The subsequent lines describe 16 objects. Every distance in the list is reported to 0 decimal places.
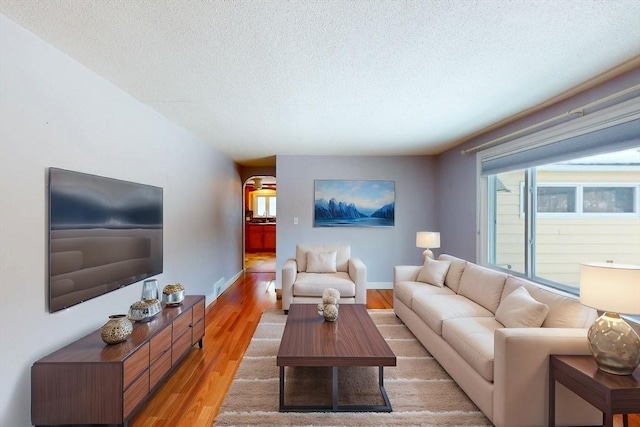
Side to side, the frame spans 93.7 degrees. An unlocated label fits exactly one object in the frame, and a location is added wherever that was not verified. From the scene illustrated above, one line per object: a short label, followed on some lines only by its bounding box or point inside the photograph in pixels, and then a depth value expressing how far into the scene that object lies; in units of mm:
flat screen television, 1800
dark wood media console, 1647
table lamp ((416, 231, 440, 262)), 4078
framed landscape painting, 5258
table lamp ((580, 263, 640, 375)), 1509
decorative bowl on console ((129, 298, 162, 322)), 2219
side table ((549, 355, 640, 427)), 1402
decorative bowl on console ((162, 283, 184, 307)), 2643
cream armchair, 3805
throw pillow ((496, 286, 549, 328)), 2084
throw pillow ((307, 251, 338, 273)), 4330
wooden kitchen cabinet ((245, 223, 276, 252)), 10336
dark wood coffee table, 1944
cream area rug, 1912
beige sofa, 1755
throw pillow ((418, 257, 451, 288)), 3543
